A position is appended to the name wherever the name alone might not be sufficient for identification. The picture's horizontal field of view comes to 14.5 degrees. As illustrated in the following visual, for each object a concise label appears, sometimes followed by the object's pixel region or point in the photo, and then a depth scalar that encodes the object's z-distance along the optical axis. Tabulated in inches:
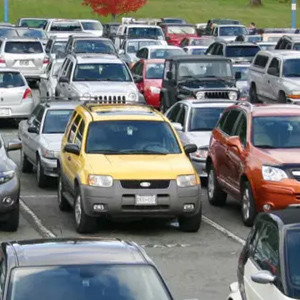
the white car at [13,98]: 1164.5
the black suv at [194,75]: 1159.0
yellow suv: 621.3
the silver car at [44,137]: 802.2
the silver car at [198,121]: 808.9
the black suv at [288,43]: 1495.2
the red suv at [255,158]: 629.3
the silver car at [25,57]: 1571.1
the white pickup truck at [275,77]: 1171.5
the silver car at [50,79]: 1290.6
